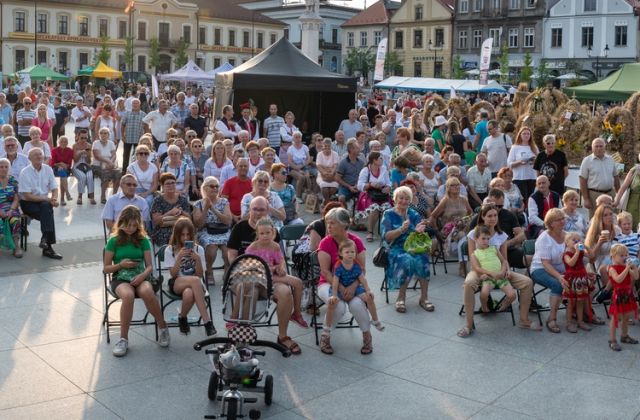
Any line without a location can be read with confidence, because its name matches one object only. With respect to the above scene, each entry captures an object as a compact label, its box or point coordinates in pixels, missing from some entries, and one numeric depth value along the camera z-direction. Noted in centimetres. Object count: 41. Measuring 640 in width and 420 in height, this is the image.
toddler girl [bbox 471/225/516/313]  748
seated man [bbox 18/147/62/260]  996
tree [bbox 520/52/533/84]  5534
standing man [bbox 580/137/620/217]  1059
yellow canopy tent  4294
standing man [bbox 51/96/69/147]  2102
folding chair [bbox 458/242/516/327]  768
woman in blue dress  800
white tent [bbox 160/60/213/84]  3791
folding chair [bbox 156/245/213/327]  702
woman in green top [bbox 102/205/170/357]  664
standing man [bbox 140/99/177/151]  1556
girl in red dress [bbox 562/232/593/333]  745
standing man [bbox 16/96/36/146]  1652
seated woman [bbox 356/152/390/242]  1141
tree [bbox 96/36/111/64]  6606
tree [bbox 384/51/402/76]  7562
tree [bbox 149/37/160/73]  7350
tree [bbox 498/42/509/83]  5663
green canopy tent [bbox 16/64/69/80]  4152
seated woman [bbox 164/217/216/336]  690
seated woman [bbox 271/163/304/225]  980
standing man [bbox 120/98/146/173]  1595
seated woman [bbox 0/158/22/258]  970
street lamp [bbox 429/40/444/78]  7356
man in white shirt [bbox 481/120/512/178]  1252
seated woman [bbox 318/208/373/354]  671
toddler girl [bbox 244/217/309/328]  682
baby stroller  527
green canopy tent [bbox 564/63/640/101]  2106
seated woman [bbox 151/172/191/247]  855
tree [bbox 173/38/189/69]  7412
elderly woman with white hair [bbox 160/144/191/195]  1048
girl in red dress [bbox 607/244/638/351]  704
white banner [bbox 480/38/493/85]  2789
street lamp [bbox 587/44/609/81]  5742
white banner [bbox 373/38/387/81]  2686
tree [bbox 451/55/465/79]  6356
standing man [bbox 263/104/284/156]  1588
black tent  1731
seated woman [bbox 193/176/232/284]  887
